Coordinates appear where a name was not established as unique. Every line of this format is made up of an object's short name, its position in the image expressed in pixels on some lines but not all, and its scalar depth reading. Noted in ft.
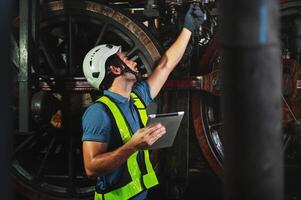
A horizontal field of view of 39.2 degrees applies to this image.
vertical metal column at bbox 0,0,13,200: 3.74
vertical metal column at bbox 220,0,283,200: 3.80
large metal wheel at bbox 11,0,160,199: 13.09
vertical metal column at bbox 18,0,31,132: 12.70
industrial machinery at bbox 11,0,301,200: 12.71
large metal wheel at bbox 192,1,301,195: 12.53
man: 8.28
